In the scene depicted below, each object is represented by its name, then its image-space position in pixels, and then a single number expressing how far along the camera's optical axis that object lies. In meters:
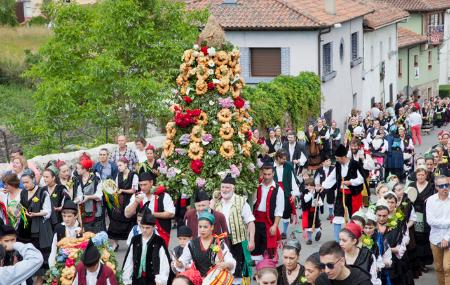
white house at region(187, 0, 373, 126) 38.47
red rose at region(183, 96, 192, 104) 16.05
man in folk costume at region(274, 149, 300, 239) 17.34
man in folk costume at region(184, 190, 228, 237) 12.34
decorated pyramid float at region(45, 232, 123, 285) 10.90
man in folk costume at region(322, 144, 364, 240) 16.58
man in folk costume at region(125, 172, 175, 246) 13.85
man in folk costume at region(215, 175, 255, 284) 13.05
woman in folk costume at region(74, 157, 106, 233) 16.11
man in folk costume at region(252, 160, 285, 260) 14.73
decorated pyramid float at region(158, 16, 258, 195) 15.88
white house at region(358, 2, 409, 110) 48.28
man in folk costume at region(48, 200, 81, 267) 12.10
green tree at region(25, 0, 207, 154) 25.22
